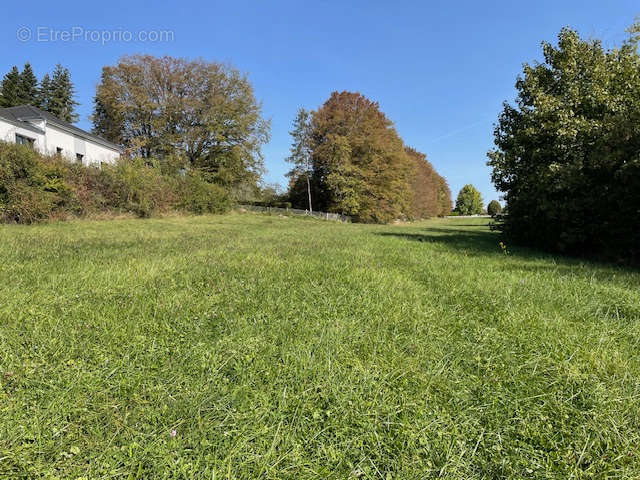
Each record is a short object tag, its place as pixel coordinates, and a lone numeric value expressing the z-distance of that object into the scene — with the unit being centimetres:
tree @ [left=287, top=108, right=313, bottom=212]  3212
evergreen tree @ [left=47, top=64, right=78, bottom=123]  4969
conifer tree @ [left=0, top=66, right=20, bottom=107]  4290
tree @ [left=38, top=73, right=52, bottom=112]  4863
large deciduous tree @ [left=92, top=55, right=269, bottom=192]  2783
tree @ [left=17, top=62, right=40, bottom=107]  4591
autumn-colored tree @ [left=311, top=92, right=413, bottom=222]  2972
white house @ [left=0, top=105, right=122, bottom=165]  1883
